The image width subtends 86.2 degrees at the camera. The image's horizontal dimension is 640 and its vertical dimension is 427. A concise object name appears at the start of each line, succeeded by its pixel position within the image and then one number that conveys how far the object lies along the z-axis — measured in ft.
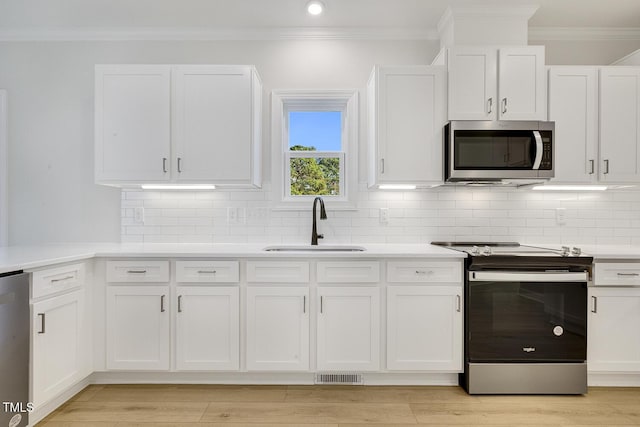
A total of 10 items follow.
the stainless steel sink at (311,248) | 8.98
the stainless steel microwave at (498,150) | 8.02
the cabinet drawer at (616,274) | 7.57
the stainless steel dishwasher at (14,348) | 5.46
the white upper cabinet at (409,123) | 8.32
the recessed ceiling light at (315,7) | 8.30
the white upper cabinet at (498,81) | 8.21
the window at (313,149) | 9.70
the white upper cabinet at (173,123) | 8.33
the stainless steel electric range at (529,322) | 7.39
